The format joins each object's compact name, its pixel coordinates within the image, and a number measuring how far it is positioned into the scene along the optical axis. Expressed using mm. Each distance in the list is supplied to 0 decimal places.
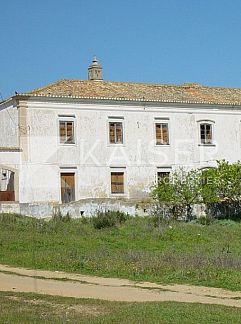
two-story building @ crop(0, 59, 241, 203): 38500
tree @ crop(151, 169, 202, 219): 38781
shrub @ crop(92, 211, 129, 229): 32594
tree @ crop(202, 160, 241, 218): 39438
